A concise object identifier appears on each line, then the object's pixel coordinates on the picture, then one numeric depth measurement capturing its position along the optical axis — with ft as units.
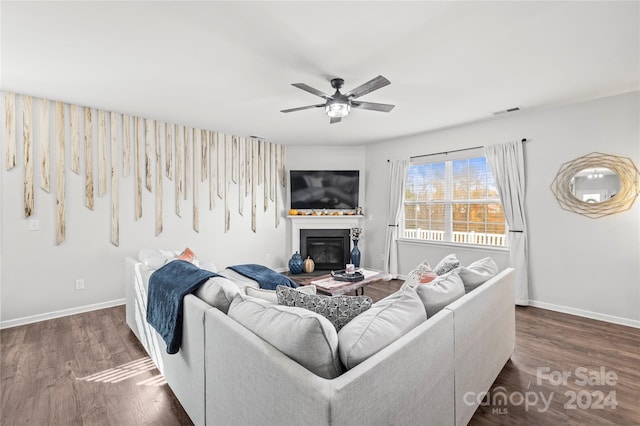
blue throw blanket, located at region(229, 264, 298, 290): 10.45
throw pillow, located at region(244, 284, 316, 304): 5.91
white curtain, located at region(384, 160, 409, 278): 17.26
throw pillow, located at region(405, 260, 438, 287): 7.35
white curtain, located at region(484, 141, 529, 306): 12.74
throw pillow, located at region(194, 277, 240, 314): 5.38
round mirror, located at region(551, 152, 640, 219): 10.63
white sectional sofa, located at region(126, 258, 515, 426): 3.17
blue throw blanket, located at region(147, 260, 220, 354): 5.89
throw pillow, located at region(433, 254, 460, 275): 8.30
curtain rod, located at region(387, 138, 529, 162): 13.88
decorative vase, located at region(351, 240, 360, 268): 17.98
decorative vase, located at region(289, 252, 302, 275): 17.81
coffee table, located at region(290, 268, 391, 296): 10.48
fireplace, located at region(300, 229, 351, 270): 18.88
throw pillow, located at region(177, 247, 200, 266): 10.59
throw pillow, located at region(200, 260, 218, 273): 10.70
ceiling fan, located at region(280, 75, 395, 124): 8.26
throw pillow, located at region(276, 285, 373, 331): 4.56
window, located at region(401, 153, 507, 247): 14.26
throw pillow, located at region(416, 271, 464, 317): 5.41
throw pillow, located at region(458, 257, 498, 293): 6.84
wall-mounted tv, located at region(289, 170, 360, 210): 18.88
